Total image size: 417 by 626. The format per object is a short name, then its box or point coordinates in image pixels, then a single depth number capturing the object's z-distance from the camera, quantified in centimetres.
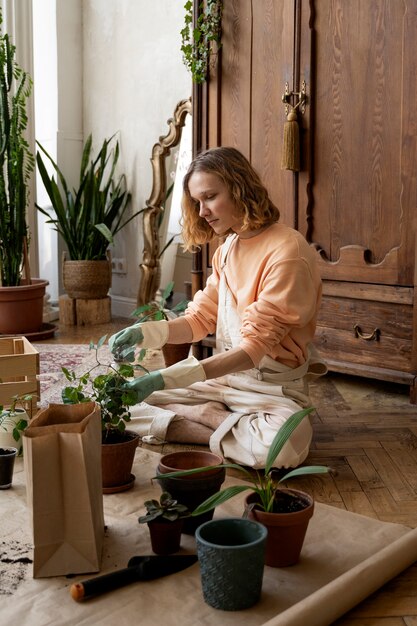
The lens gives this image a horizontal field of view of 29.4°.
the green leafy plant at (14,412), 220
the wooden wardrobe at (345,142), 310
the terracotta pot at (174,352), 322
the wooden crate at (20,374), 234
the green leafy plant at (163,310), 324
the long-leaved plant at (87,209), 498
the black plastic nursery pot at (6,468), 201
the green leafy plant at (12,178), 441
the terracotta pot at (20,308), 454
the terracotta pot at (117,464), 202
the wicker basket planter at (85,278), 498
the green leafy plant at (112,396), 197
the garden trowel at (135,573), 149
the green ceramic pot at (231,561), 141
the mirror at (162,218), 495
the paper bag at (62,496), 154
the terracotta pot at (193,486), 171
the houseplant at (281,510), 157
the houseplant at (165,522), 163
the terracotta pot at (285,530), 157
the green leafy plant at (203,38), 359
